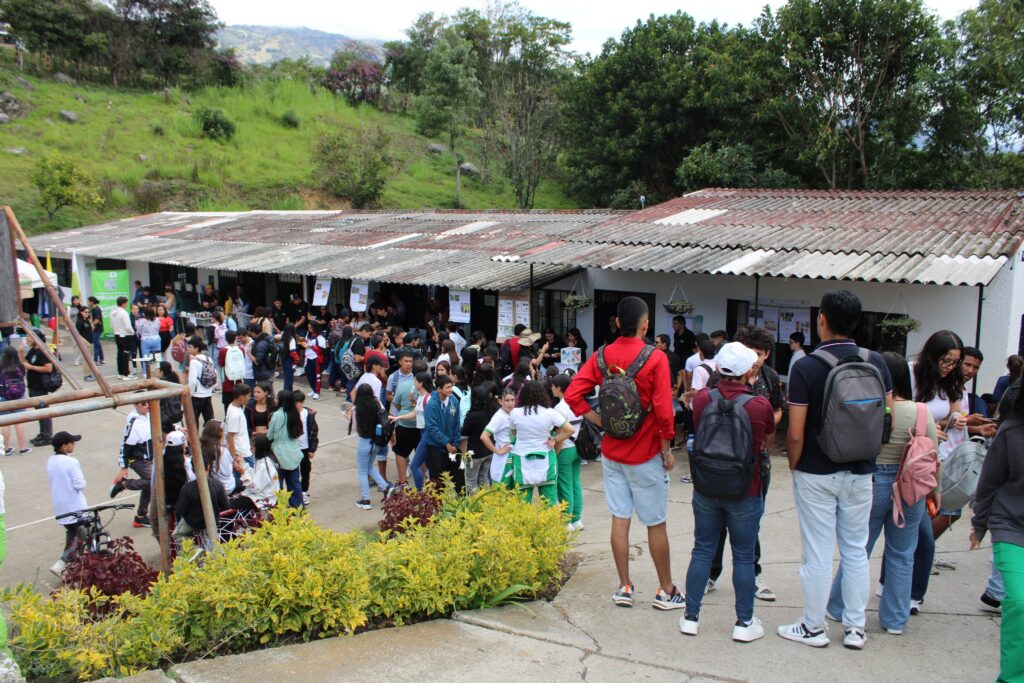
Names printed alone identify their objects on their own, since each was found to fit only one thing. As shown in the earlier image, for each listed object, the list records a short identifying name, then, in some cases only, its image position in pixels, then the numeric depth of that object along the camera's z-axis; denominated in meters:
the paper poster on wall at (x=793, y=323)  11.80
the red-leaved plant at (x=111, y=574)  5.60
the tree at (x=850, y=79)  23.39
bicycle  7.11
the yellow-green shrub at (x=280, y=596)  4.21
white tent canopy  13.48
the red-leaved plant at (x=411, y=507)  6.46
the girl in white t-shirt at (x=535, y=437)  6.78
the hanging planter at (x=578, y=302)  13.43
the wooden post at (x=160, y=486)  6.06
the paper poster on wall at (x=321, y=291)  16.88
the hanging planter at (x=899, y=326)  10.24
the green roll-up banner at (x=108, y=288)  21.70
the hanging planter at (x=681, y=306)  12.51
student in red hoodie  4.72
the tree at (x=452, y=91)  40.56
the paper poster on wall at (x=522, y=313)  13.60
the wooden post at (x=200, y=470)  5.88
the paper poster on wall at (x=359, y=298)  16.30
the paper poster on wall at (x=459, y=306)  14.71
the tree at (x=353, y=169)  39.28
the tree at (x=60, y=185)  31.67
